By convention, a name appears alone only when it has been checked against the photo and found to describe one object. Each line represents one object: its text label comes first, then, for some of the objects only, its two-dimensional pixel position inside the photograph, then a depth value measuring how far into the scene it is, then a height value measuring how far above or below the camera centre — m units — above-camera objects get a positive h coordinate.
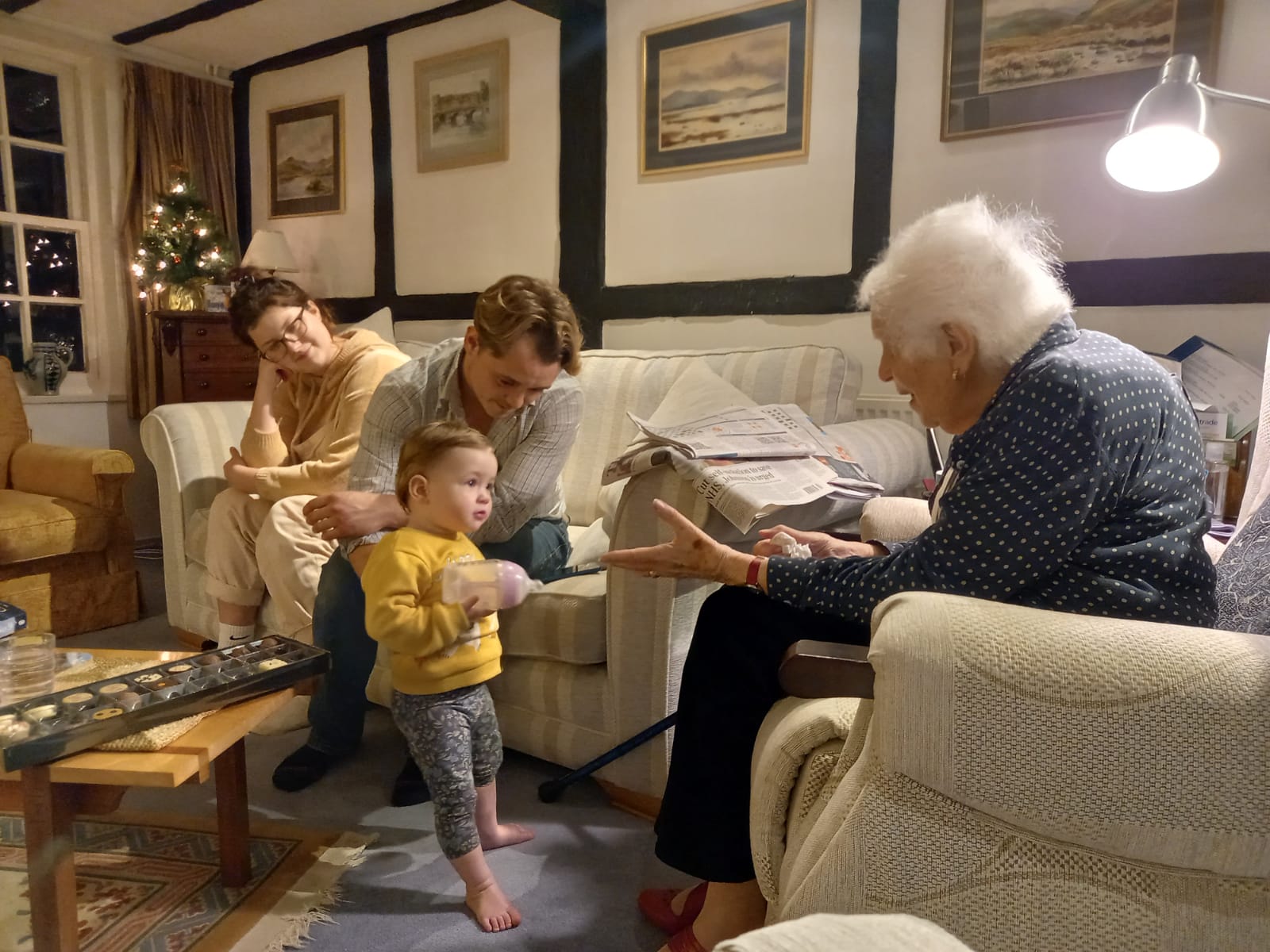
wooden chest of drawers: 3.62 -0.05
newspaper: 1.46 -0.21
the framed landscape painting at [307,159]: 3.92 +0.87
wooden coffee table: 1.12 -0.62
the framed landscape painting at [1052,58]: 2.03 +0.73
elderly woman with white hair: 0.95 -0.18
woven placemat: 1.17 -0.55
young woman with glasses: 2.09 -0.27
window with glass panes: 3.74 +0.53
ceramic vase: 3.74 -0.11
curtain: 3.93 +0.93
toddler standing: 1.36 -0.45
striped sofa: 1.63 -0.50
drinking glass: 1.35 -0.52
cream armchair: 0.74 -0.39
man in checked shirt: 1.61 -0.22
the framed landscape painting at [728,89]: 2.61 +0.82
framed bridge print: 3.33 +0.96
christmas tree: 3.79 +0.44
